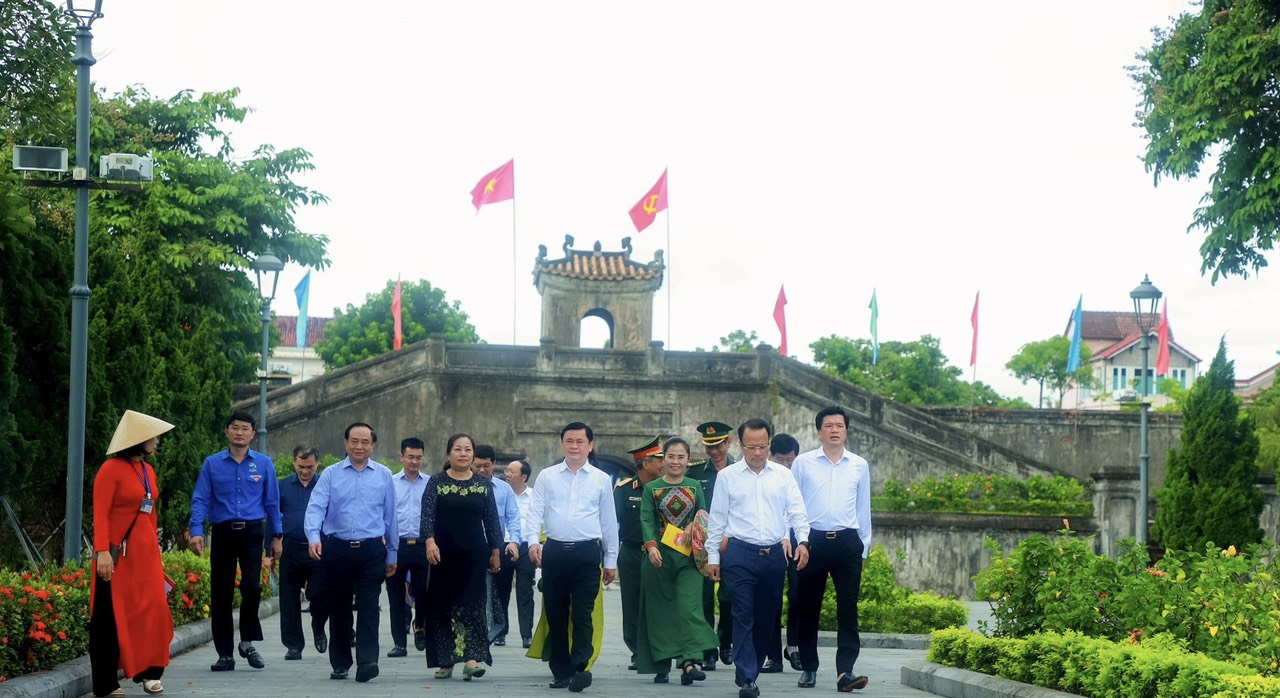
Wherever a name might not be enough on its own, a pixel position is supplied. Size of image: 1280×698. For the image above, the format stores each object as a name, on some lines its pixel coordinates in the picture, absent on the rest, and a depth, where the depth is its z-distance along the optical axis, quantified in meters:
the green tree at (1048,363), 85.38
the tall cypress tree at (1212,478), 24.89
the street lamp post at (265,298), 22.66
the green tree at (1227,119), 21.28
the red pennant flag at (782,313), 41.47
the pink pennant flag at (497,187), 36.81
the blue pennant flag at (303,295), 37.22
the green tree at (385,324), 67.19
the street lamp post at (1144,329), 21.77
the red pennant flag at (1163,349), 37.94
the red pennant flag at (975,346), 44.53
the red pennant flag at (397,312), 46.47
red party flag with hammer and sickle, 37.34
